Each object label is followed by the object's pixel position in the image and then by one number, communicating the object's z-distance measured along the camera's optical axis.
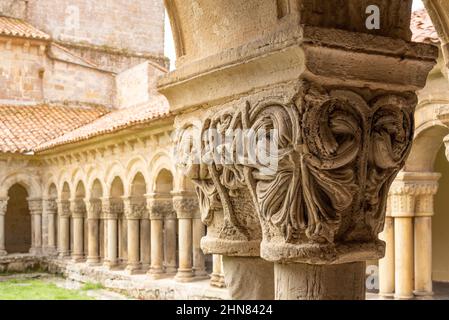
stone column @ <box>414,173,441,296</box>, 9.23
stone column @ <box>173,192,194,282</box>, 12.58
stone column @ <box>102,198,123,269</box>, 15.41
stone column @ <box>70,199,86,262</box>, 17.34
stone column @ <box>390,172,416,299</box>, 9.04
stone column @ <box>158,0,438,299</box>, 2.20
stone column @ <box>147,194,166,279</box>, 13.55
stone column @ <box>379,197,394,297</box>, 9.24
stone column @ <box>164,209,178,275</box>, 13.73
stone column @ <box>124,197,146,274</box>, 14.51
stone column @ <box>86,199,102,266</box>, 16.59
